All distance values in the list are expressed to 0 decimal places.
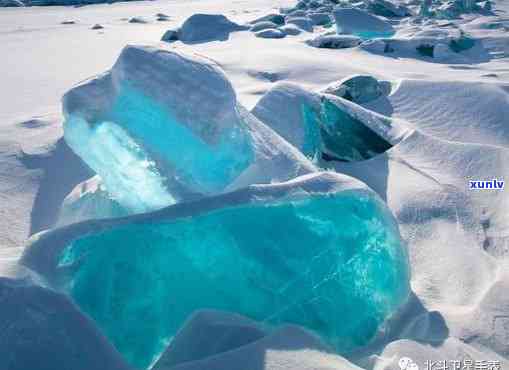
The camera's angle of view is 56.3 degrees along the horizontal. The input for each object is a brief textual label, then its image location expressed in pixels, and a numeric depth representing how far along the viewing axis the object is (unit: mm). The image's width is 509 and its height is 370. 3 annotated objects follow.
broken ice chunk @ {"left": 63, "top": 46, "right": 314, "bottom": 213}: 1349
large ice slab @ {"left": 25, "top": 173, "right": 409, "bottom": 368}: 1032
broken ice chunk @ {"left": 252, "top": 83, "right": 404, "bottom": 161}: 2018
